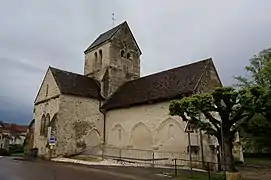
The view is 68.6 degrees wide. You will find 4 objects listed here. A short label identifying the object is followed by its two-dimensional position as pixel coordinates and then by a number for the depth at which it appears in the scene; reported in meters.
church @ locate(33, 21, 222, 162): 17.35
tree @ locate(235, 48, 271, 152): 22.09
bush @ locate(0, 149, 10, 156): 29.43
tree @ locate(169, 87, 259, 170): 10.50
